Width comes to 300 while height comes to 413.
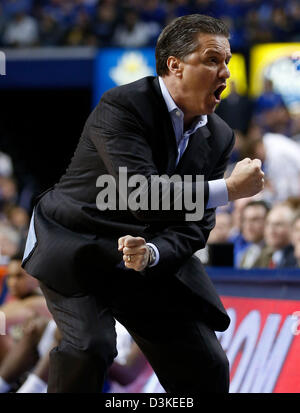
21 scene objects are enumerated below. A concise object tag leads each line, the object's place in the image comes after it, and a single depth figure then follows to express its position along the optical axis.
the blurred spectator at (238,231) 12.79
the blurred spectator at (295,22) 23.17
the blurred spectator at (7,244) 14.52
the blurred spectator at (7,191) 24.03
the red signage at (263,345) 7.55
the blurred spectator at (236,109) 20.19
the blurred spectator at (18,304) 10.57
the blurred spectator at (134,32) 25.39
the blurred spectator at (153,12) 25.64
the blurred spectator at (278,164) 15.30
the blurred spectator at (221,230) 12.92
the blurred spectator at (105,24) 26.08
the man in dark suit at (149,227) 5.43
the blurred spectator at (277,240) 10.78
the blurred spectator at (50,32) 26.41
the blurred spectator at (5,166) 25.03
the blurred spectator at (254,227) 12.20
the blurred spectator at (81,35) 25.80
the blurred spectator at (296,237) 10.35
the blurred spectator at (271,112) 19.42
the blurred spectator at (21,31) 26.75
